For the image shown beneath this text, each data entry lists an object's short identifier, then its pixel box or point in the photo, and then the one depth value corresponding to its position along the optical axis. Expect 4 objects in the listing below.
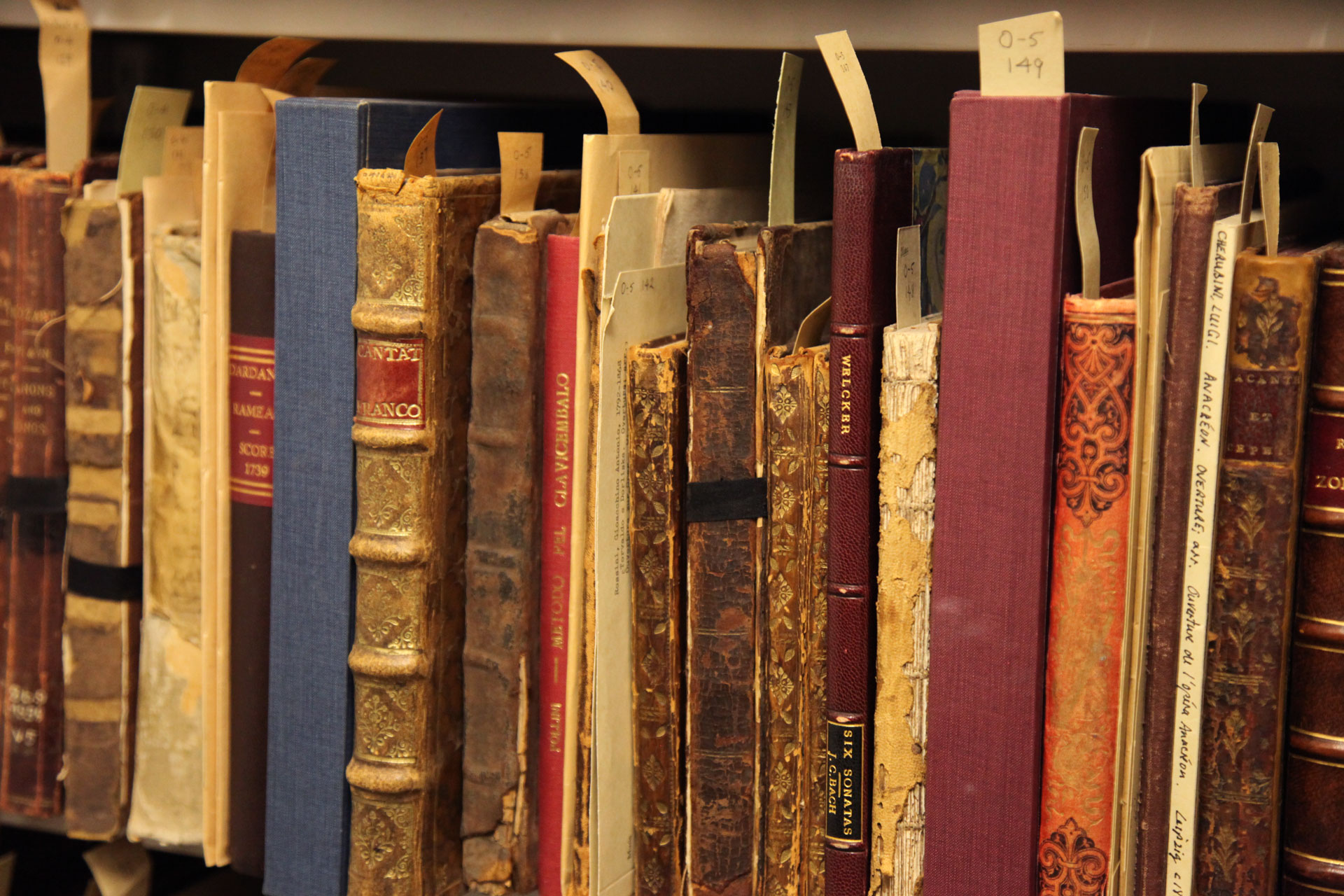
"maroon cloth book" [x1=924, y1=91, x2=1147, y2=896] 1.13
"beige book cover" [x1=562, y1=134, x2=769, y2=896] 1.19
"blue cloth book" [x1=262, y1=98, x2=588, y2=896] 1.21
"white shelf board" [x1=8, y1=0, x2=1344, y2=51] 1.14
